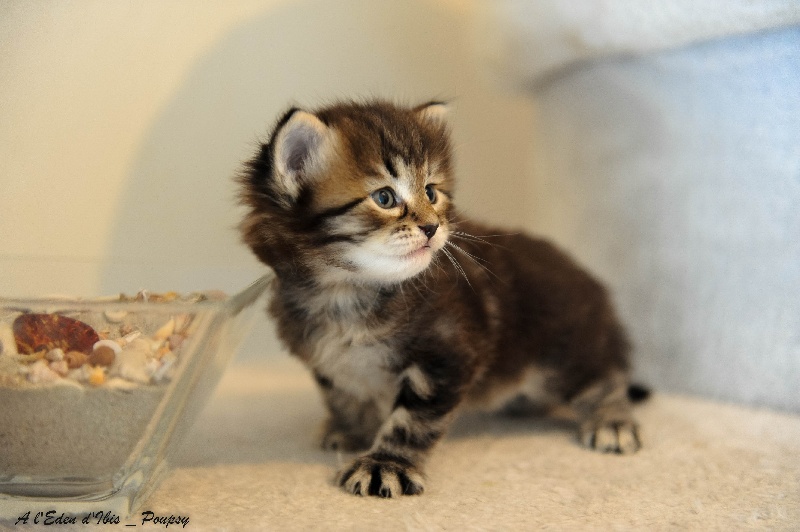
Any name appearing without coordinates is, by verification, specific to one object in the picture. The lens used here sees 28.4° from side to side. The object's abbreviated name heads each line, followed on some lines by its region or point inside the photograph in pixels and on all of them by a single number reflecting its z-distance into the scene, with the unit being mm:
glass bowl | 421
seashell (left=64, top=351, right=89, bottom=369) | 424
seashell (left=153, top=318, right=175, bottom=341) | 420
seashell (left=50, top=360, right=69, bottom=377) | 424
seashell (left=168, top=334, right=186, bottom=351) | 423
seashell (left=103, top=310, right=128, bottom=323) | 416
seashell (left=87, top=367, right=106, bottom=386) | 424
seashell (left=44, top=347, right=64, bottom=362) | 424
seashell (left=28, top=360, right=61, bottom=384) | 424
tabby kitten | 453
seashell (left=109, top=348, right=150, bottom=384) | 423
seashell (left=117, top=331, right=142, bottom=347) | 422
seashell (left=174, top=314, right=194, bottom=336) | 419
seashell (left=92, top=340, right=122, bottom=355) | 423
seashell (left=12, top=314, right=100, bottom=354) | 422
